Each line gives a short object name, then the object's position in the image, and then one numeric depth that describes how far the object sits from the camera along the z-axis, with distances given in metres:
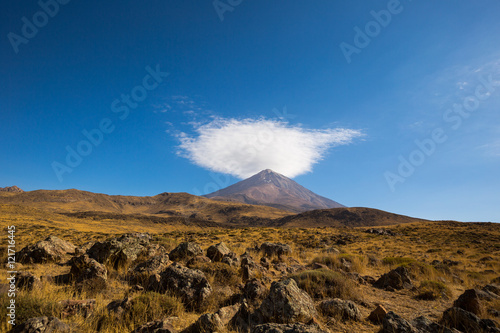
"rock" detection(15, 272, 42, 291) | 5.21
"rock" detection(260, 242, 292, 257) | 13.58
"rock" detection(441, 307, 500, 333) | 4.21
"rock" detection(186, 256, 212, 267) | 7.80
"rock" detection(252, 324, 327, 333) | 3.05
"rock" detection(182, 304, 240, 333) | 3.87
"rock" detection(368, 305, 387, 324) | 4.96
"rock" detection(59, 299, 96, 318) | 4.17
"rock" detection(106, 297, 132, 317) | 4.22
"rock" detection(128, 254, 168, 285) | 6.57
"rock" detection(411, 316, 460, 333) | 3.92
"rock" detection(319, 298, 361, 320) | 5.00
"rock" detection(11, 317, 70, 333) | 3.20
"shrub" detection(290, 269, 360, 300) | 6.35
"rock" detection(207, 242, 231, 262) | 9.86
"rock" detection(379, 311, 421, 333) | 3.86
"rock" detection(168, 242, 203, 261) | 9.62
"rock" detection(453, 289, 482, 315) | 5.18
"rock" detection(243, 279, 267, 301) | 5.45
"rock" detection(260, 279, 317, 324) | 4.18
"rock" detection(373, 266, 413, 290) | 8.05
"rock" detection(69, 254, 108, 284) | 5.95
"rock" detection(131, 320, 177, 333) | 3.63
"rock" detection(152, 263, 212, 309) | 5.25
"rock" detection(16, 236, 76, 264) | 8.59
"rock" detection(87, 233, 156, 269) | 8.39
